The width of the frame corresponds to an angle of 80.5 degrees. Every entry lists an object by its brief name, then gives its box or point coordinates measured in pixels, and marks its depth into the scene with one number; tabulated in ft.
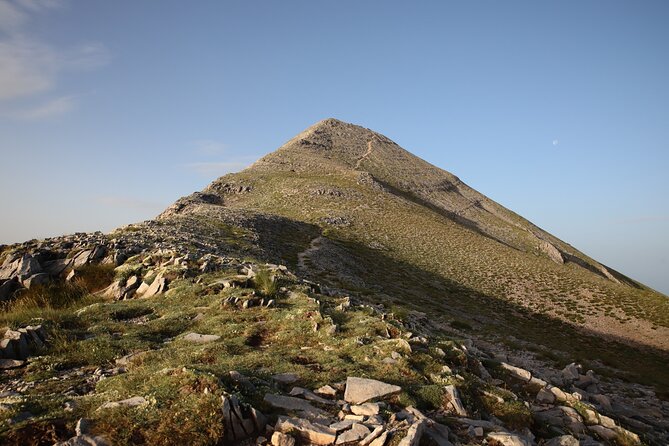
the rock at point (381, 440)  26.35
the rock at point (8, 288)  65.81
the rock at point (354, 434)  27.09
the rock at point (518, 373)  48.55
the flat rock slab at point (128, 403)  28.58
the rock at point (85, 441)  24.49
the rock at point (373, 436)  26.76
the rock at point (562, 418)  37.14
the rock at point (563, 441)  32.32
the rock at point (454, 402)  33.82
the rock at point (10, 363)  39.52
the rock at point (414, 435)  26.18
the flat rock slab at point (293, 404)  30.68
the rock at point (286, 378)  35.86
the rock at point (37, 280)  68.21
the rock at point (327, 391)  34.04
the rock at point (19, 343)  42.06
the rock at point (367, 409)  30.28
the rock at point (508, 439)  29.09
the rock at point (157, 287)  67.10
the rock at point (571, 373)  60.85
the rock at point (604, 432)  37.17
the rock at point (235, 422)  27.66
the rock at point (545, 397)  43.21
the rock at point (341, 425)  28.07
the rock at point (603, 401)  49.73
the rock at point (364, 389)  33.17
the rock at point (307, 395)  32.65
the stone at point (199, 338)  47.62
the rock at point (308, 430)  27.30
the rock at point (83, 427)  25.67
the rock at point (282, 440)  26.86
